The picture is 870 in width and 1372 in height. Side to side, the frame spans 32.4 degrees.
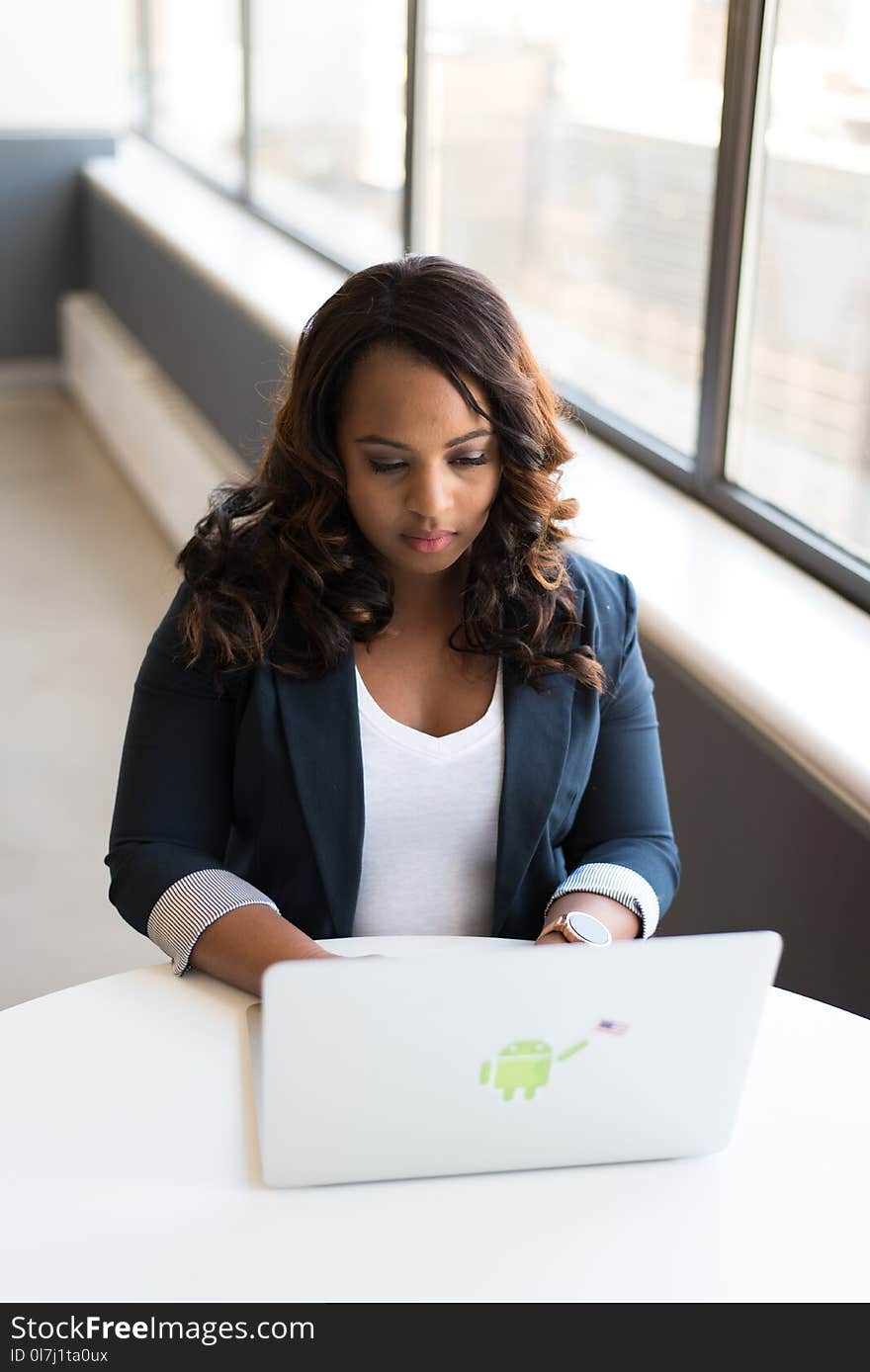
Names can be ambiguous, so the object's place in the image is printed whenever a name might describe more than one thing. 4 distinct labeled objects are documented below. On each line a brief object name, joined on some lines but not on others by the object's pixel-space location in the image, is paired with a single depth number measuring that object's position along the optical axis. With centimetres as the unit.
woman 138
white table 100
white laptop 94
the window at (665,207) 223
